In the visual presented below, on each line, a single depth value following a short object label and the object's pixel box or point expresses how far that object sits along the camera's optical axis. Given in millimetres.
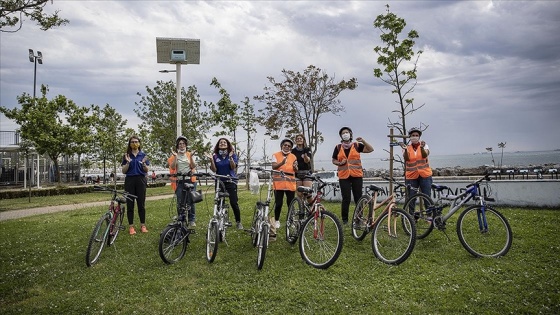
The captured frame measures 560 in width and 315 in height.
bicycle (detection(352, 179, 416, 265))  5391
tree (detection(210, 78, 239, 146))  20219
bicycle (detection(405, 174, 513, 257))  5531
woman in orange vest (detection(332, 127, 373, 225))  7648
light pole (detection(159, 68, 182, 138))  12434
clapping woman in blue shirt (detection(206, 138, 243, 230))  7262
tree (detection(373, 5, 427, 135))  9680
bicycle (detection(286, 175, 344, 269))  5125
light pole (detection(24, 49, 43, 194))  30159
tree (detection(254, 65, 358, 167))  25531
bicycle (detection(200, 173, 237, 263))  5742
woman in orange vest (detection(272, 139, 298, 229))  7031
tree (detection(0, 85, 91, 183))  25542
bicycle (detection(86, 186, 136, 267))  6097
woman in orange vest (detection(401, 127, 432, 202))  7281
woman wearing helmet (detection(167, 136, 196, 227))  8297
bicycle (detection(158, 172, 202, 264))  5773
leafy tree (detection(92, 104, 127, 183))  30252
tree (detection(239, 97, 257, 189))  24016
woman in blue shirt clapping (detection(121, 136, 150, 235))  7719
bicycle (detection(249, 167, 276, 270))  5320
